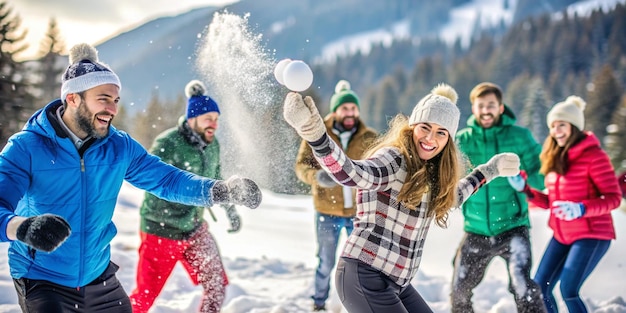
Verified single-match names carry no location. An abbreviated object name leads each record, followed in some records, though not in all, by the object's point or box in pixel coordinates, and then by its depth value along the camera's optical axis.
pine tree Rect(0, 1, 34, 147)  19.51
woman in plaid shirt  2.81
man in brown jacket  5.28
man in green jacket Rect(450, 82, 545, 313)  4.36
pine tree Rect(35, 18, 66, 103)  27.71
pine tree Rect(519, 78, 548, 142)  46.53
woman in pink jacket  4.38
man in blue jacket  2.57
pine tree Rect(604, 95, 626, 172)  32.28
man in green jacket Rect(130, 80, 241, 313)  4.28
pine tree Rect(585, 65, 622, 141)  43.38
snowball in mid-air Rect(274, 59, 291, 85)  2.81
